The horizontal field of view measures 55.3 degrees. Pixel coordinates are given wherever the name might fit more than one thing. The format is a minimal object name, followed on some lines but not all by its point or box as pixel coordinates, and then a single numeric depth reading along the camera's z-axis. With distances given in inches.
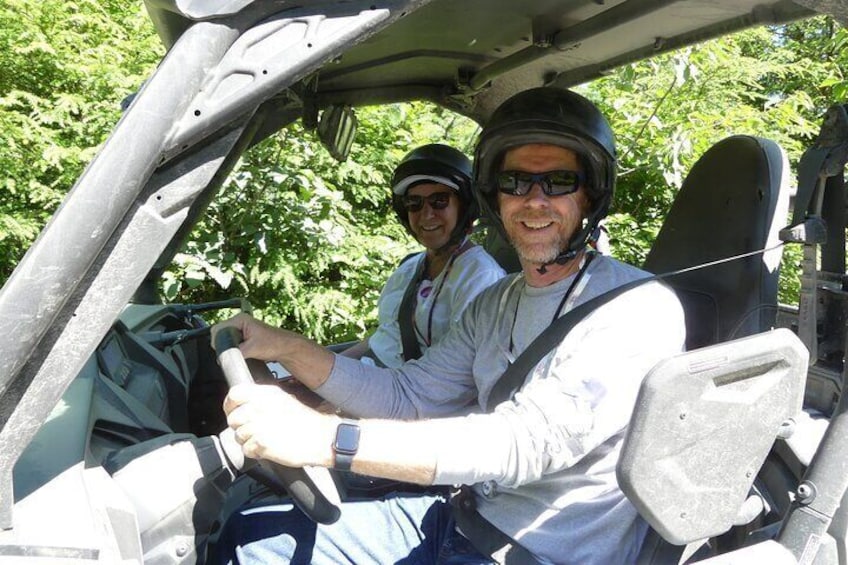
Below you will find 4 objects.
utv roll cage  45.0
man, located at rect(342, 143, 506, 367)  118.6
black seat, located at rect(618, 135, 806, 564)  50.3
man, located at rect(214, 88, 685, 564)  60.5
